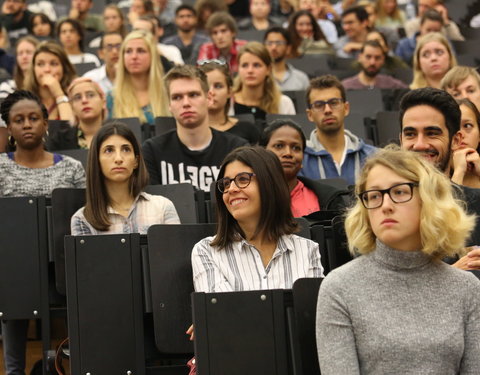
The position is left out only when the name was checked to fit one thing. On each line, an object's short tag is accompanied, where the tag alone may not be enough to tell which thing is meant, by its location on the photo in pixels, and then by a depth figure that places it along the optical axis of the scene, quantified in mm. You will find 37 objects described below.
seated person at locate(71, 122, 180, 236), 6309
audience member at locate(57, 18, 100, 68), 12582
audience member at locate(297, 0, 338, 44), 14719
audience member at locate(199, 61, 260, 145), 8593
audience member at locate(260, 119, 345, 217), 6700
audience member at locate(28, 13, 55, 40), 14188
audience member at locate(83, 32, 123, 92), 10659
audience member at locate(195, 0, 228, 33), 14590
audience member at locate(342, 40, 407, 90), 11585
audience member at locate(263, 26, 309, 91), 11678
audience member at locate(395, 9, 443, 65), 12790
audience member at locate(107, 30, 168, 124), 9562
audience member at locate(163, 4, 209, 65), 13672
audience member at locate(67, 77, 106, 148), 8658
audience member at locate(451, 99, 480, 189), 5617
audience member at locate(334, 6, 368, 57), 13923
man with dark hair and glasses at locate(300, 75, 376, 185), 8048
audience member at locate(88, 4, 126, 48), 13270
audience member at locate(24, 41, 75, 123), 9870
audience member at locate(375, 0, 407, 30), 15297
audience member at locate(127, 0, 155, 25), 14676
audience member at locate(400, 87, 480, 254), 5340
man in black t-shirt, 7596
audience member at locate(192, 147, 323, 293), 5251
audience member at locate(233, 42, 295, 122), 9849
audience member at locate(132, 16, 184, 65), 11867
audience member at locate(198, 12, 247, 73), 11778
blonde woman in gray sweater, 3924
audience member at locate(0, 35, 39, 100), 10752
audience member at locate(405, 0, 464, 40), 13808
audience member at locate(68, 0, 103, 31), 15437
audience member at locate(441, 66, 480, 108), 7991
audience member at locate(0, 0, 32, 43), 14748
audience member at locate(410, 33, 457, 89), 10136
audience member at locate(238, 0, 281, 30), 15207
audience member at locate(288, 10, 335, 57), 13213
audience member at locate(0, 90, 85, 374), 7195
